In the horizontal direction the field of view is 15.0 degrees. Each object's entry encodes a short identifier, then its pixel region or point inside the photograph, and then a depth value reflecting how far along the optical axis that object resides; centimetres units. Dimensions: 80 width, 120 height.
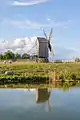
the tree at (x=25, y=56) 7494
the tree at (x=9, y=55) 8336
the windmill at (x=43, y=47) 6638
